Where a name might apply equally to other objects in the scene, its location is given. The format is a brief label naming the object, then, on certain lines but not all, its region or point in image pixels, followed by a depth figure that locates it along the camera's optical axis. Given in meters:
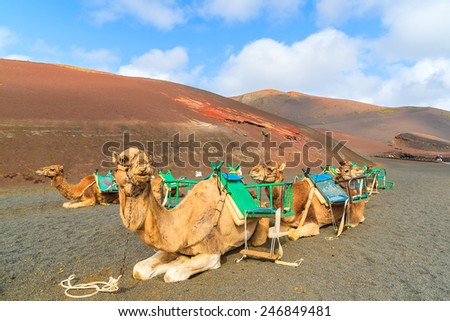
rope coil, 3.65
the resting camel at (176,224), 3.27
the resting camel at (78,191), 9.37
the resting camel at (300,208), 5.92
